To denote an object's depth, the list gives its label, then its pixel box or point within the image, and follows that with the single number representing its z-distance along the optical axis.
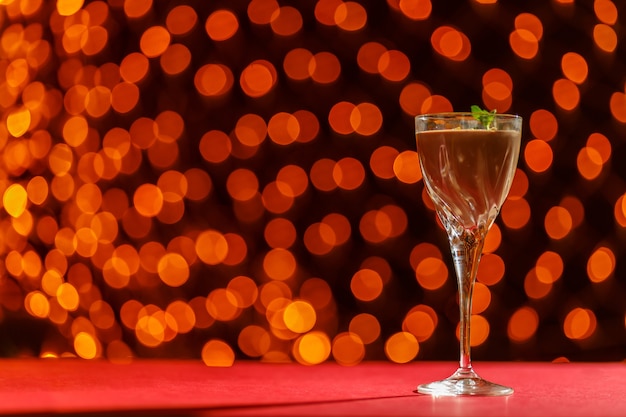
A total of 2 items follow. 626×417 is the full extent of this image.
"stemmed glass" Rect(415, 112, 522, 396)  1.07
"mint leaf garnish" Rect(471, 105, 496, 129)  1.06
